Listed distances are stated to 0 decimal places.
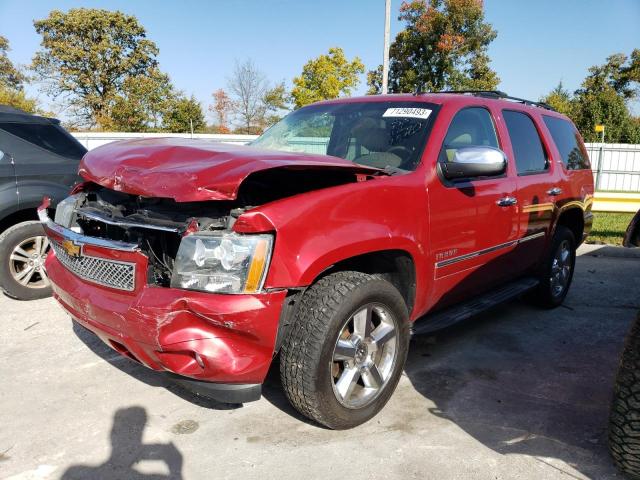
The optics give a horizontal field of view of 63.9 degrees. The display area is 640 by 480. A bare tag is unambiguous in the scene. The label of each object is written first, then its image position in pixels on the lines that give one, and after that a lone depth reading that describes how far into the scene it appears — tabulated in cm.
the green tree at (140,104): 3431
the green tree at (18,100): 2871
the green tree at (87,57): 3438
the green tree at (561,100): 3453
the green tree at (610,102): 3033
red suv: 232
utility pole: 1662
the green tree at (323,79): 2858
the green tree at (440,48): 3278
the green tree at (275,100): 3825
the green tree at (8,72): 4097
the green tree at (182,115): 3403
